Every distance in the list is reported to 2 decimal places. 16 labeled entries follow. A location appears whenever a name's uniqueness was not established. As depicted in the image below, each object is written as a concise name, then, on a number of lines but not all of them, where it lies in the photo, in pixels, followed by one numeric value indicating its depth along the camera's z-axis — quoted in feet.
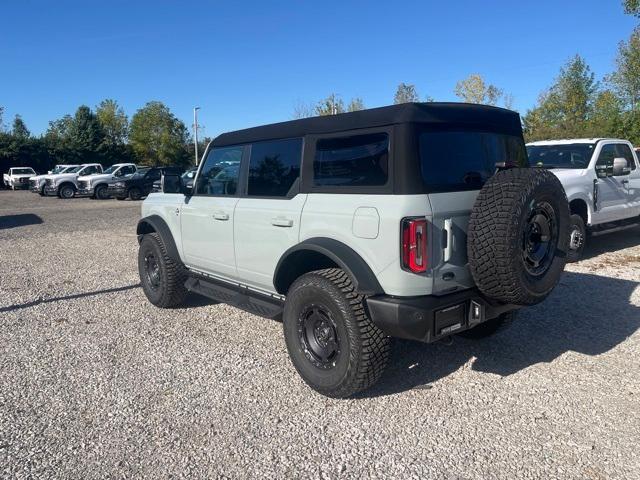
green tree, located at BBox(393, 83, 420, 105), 128.77
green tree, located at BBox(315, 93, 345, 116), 125.94
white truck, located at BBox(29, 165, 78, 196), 90.42
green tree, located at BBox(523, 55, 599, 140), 113.91
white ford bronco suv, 10.50
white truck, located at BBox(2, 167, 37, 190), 115.65
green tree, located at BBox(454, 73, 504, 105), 142.20
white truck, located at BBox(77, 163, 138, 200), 81.35
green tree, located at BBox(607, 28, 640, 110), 82.58
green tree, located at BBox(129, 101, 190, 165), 173.78
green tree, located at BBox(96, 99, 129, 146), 196.24
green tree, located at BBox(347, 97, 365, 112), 130.60
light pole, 165.48
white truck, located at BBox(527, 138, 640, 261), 25.77
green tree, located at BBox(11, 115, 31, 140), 213.93
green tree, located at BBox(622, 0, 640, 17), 64.69
